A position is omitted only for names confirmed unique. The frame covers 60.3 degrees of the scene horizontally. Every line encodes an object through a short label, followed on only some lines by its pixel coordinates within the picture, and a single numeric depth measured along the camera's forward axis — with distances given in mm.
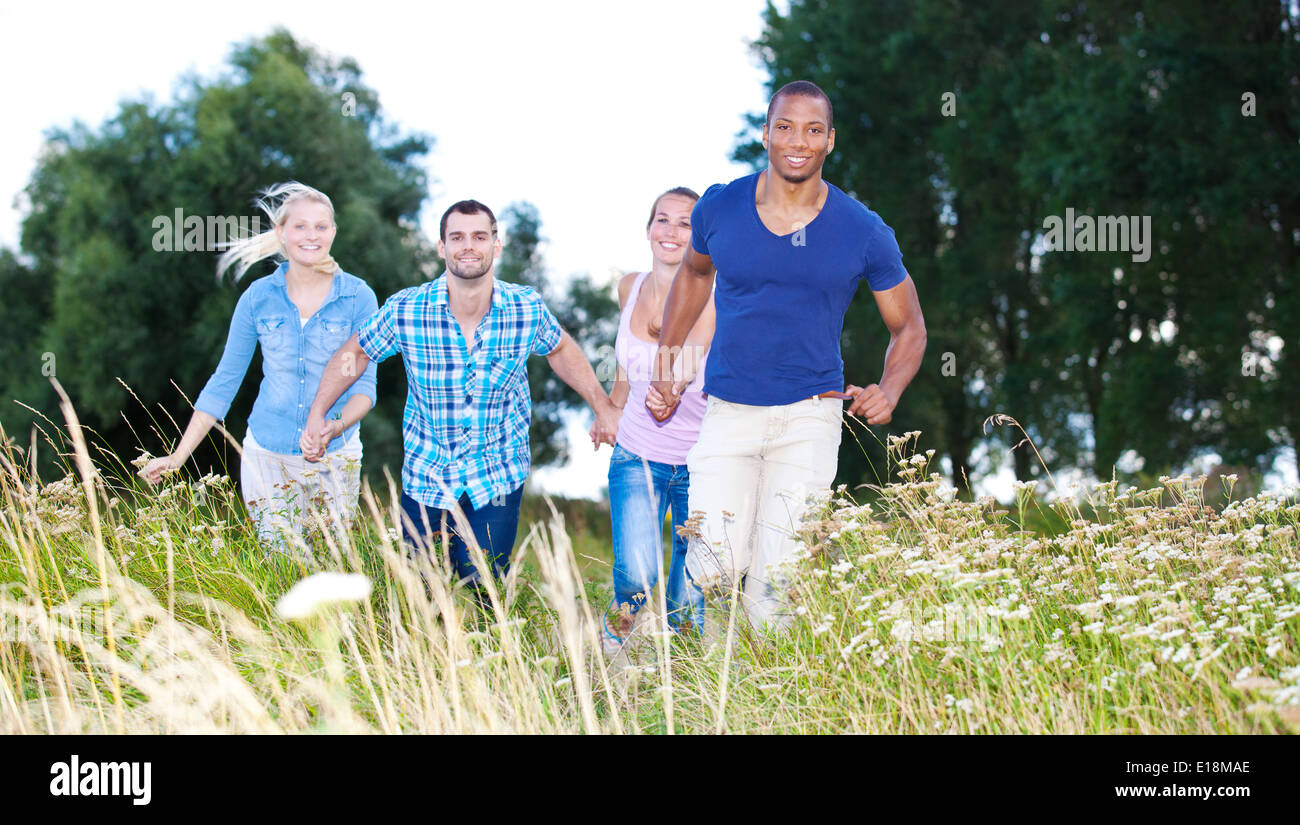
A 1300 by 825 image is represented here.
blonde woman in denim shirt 5852
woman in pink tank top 5270
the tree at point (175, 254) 20844
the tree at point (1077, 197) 17469
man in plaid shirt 5277
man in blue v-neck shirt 4508
